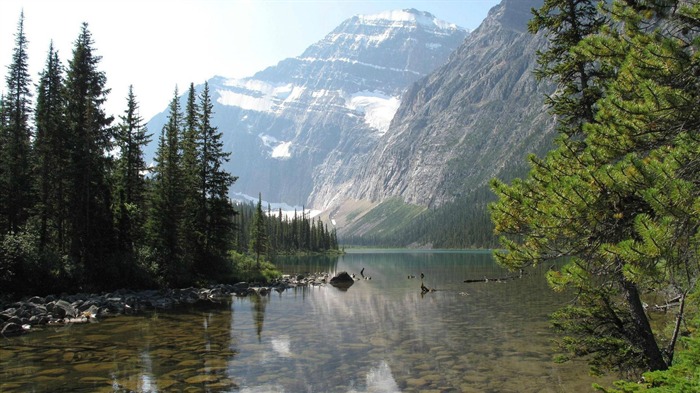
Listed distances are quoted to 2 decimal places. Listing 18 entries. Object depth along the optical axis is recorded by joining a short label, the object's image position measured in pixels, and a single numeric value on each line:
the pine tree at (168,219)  41.06
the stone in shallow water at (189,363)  16.88
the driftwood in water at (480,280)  55.99
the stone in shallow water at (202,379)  14.84
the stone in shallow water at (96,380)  14.24
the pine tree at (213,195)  47.56
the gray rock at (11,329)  21.20
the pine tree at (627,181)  6.34
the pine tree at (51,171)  34.56
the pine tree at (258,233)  74.56
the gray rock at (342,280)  58.16
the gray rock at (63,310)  25.38
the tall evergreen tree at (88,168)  35.03
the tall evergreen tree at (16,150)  34.84
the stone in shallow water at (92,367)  15.52
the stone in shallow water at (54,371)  14.99
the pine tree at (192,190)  45.59
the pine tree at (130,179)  40.25
